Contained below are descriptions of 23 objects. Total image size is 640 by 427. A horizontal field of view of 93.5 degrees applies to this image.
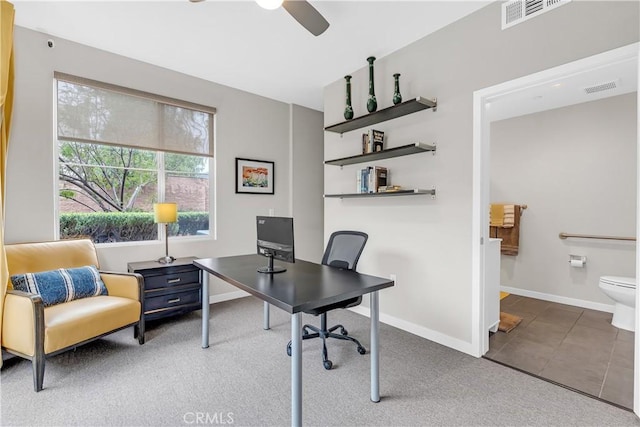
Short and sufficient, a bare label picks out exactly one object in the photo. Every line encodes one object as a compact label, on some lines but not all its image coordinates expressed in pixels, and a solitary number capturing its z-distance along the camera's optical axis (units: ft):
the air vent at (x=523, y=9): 6.68
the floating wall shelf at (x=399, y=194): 8.71
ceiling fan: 6.07
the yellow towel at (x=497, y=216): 13.52
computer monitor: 6.73
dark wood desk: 4.91
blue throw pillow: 7.48
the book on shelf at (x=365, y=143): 10.32
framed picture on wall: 13.28
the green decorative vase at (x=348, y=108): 10.69
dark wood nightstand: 9.62
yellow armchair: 6.50
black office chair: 7.86
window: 9.60
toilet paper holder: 11.76
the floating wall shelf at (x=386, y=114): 8.61
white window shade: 9.48
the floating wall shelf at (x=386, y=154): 8.63
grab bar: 10.79
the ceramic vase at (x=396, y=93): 9.18
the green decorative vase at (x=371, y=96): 9.84
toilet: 9.15
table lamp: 10.38
